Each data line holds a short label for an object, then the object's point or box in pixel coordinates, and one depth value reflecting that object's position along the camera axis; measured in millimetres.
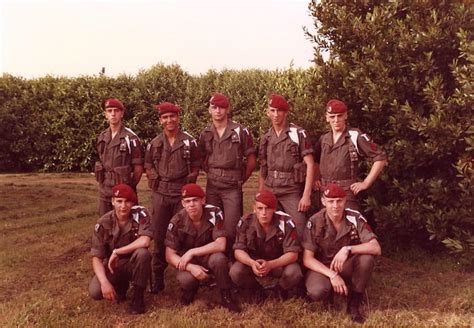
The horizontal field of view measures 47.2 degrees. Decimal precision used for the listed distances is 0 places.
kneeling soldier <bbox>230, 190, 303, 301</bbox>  5695
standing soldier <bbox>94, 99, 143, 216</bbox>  6625
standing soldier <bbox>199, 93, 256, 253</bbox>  6586
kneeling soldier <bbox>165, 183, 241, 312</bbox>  5758
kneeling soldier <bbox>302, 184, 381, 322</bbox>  5480
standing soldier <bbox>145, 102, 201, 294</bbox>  6551
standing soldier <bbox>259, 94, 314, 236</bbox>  6391
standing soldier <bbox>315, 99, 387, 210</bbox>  6168
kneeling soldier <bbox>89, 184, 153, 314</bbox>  5699
